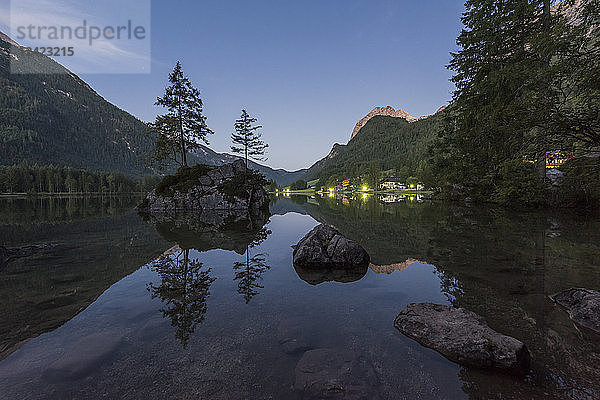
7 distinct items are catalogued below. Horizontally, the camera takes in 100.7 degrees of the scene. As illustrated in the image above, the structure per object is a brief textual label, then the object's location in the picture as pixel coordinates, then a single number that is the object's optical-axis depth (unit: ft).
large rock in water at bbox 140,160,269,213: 120.47
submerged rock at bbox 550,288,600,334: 17.58
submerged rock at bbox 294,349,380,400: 11.83
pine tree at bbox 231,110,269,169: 142.89
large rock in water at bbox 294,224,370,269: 34.47
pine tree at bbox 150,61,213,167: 126.62
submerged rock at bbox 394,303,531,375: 13.32
